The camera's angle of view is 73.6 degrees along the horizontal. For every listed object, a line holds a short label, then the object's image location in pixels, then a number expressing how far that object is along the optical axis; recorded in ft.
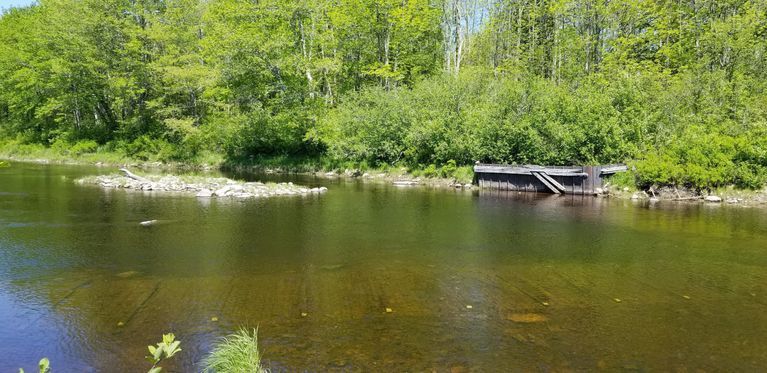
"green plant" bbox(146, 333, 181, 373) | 12.35
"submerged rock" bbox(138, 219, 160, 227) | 63.46
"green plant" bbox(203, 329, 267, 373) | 22.22
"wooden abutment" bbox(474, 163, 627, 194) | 102.99
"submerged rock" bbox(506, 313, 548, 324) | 33.19
